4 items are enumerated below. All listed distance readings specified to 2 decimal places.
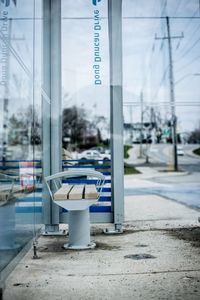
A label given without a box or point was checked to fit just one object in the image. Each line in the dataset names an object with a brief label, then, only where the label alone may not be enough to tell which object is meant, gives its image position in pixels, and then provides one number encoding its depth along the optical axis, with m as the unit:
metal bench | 3.33
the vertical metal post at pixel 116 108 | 4.29
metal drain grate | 3.15
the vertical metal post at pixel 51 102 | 4.27
